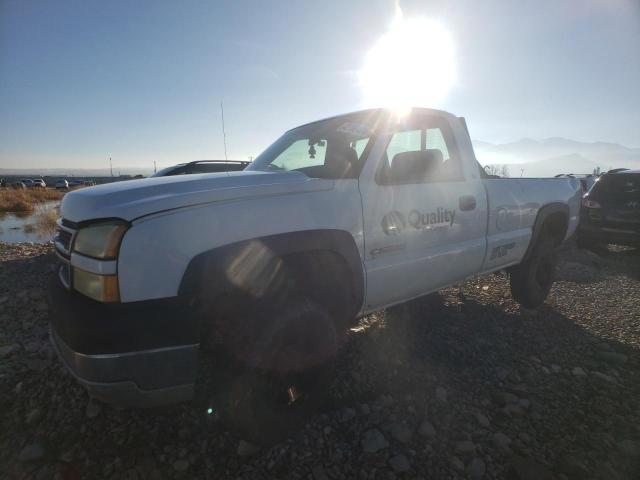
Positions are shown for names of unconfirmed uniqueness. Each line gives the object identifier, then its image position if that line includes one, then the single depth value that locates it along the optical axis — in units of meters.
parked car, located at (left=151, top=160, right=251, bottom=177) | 6.91
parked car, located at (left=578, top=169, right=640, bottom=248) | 5.68
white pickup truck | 1.43
